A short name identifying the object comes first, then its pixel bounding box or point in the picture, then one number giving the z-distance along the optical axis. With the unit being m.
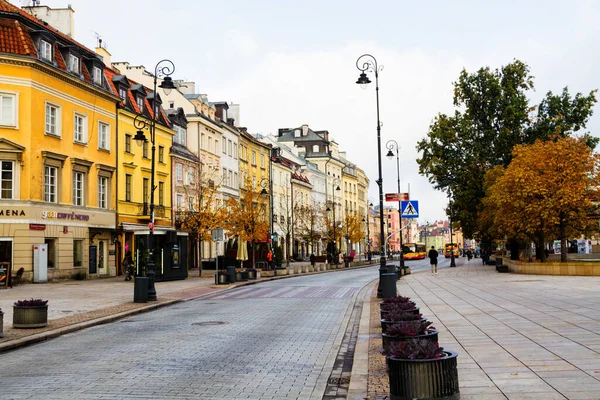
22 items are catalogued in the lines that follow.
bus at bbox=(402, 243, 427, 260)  108.75
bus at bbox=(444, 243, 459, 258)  124.86
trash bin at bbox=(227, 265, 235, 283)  34.91
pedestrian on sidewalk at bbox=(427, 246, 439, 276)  45.00
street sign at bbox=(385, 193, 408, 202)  25.92
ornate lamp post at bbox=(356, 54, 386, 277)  26.59
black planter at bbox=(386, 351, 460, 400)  6.25
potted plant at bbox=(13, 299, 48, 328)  15.29
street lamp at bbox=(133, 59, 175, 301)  23.47
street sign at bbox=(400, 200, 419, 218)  27.52
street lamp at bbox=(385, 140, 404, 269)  36.94
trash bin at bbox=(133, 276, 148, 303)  22.59
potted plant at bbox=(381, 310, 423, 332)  9.48
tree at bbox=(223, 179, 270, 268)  49.09
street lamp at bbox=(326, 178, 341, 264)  64.30
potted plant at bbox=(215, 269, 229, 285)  34.31
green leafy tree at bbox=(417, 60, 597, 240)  50.16
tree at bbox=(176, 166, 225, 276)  44.19
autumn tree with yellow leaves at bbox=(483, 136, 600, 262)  37.53
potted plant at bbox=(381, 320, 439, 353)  7.98
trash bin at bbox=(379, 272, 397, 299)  21.00
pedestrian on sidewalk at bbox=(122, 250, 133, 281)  38.01
